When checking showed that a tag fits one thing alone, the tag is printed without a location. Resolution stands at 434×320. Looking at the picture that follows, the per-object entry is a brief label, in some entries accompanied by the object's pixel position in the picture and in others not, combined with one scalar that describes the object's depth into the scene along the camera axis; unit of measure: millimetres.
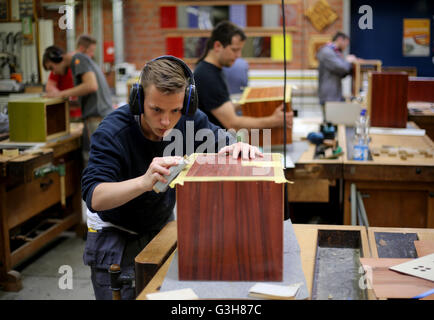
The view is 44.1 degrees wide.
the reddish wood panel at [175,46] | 8641
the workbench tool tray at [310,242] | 1451
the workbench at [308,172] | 3043
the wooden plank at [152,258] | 1547
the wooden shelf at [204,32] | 8523
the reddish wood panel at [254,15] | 8477
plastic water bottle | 3090
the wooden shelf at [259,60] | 8492
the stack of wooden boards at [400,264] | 1322
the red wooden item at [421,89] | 4715
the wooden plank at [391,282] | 1301
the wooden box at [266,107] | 3518
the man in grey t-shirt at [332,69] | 6781
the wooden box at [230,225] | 1310
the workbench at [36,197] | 3322
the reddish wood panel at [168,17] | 8554
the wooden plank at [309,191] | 3438
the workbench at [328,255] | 1424
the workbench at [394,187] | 2965
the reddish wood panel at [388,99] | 4020
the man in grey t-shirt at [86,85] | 4523
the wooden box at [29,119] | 3576
